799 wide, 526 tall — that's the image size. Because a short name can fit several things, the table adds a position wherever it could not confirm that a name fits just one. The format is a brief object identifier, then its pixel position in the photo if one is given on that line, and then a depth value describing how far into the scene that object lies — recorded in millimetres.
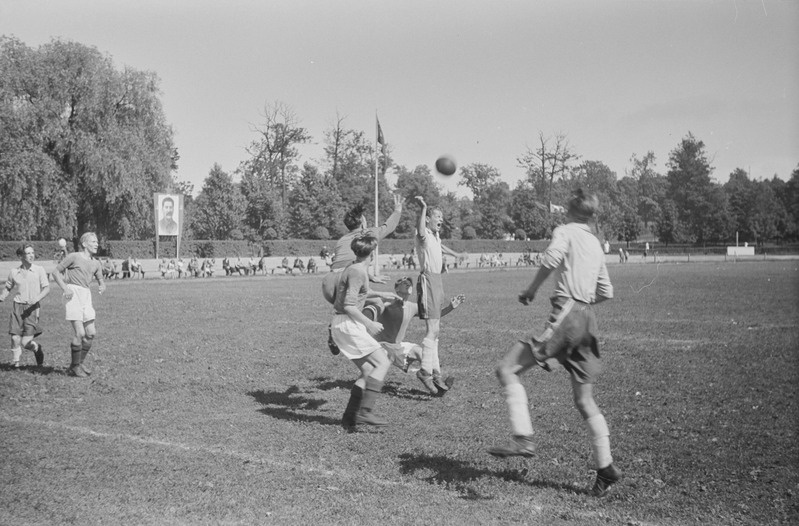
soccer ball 9672
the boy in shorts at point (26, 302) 10844
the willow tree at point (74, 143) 41062
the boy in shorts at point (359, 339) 6797
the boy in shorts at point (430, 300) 8453
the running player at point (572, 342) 5039
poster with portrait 41750
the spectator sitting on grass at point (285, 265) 51500
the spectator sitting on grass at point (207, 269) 48062
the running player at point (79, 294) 10109
